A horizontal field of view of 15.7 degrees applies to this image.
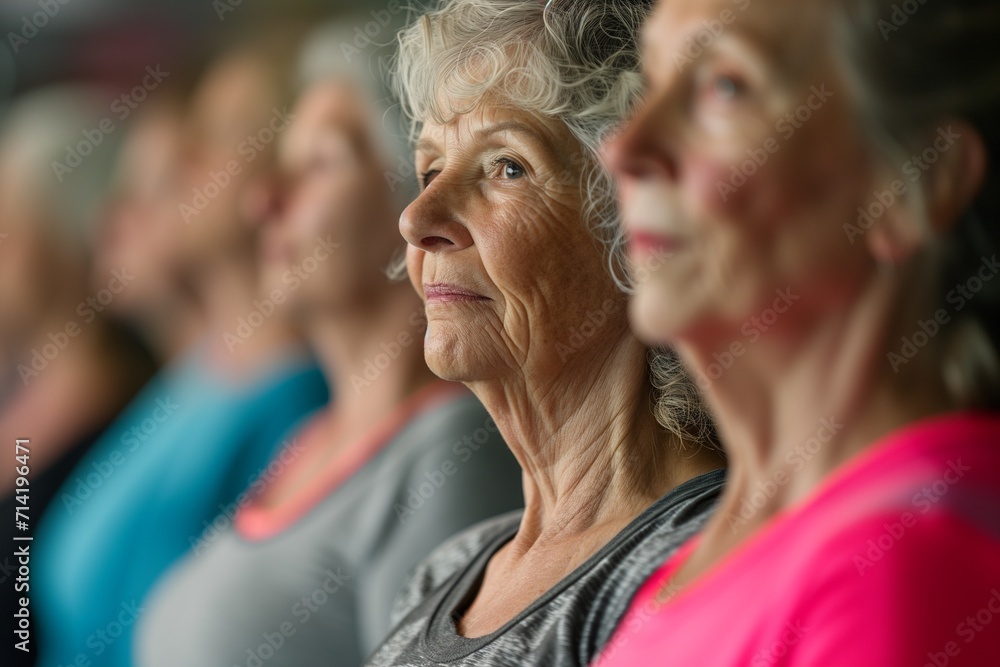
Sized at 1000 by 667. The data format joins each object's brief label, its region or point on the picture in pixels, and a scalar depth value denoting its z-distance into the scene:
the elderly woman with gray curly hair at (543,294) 1.85
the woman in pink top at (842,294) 1.61
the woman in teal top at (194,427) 2.45
